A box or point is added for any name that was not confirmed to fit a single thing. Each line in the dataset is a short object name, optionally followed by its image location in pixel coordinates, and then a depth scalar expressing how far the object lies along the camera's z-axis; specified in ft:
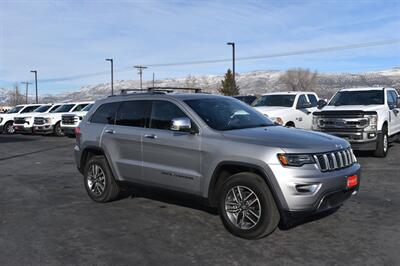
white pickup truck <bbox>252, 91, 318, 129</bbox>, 47.78
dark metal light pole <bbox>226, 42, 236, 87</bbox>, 133.49
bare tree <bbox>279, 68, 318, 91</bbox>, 396.16
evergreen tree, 212.23
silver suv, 17.12
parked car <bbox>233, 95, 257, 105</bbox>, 71.15
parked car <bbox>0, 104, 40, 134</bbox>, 92.73
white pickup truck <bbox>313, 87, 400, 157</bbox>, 40.14
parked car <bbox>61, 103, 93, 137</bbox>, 73.82
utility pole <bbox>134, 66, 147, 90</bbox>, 248.52
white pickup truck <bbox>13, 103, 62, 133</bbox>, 84.69
